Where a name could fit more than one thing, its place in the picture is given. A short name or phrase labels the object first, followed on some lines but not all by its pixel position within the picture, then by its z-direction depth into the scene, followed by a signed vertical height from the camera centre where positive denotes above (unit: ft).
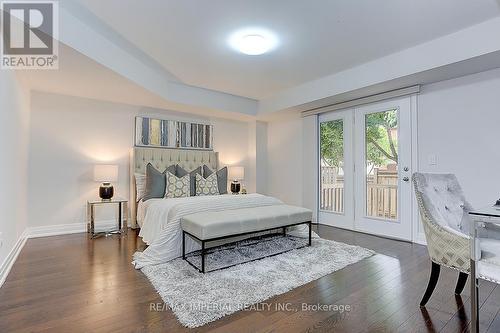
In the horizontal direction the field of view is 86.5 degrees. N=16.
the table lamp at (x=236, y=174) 17.50 -0.35
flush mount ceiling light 8.99 +4.58
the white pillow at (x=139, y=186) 13.94 -0.88
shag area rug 6.19 -3.17
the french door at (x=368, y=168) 12.24 -0.01
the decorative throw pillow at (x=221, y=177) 15.88 -0.49
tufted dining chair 5.53 -1.28
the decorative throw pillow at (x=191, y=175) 14.58 -0.33
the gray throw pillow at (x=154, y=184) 13.34 -0.75
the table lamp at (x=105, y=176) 12.73 -0.32
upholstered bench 8.44 -1.87
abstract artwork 15.20 +2.15
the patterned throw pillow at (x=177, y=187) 13.52 -0.91
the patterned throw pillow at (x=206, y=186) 14.60 -0.94
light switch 11.14 +0.36
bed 9.25 -1.63
